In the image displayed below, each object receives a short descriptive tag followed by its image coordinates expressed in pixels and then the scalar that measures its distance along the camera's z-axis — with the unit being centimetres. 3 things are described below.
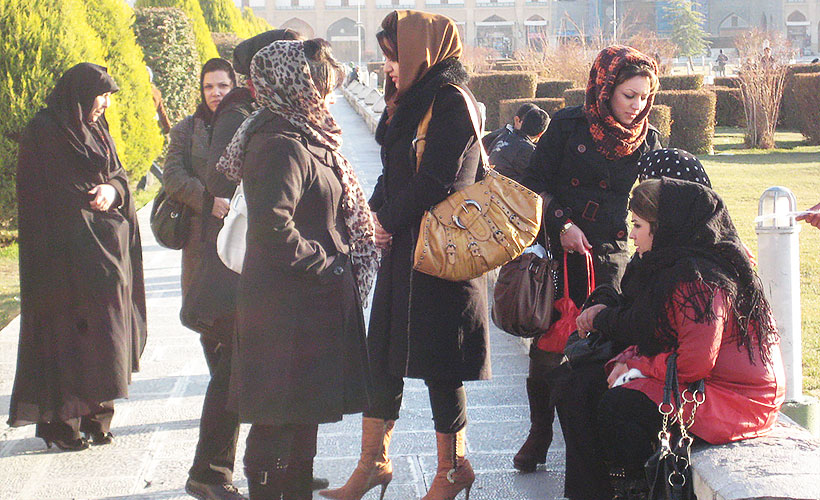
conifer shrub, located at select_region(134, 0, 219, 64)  1745
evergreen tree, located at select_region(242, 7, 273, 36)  3973
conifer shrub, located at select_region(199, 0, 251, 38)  2595
